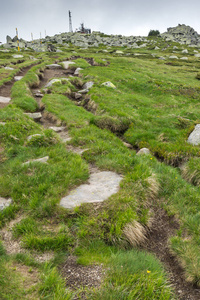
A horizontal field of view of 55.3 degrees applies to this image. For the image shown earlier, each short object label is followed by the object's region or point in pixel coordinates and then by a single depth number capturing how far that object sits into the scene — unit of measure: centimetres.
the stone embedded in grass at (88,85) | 2274
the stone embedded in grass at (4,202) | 611
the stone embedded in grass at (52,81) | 2285
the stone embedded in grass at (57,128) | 1315
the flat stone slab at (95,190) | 638
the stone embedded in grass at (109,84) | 2274
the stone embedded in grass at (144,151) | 1090
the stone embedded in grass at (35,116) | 1426
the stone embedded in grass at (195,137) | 1181
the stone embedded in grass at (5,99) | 1676
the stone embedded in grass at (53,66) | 3323
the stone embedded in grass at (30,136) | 1027
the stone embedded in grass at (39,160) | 814
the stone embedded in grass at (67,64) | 3343
